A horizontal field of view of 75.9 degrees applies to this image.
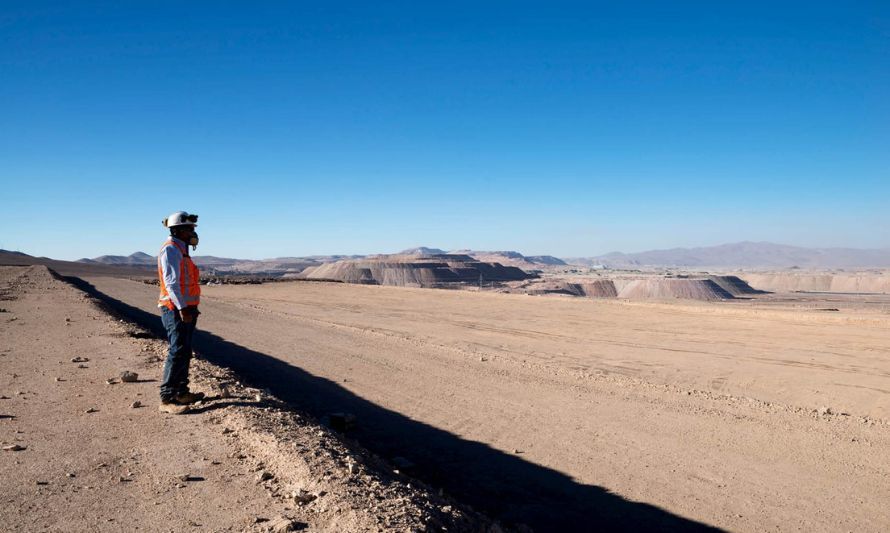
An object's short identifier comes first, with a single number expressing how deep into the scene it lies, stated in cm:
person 633
